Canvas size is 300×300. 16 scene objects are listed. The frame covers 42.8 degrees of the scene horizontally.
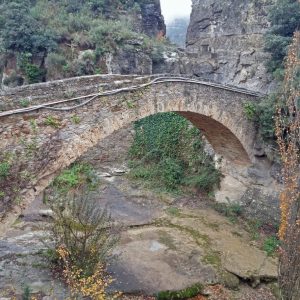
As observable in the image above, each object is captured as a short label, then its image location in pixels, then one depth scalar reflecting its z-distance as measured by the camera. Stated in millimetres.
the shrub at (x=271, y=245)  10832
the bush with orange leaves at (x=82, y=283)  6137
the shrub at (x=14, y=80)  19469
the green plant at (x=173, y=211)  13002
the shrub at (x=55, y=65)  18859
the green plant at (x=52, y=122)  7598
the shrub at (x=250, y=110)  12422
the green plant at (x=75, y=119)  8008
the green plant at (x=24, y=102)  7723
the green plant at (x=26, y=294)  6805
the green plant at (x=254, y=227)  11719
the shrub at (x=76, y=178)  14375
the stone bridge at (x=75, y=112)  7180
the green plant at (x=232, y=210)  13016
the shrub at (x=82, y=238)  8320
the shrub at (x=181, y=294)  8305
